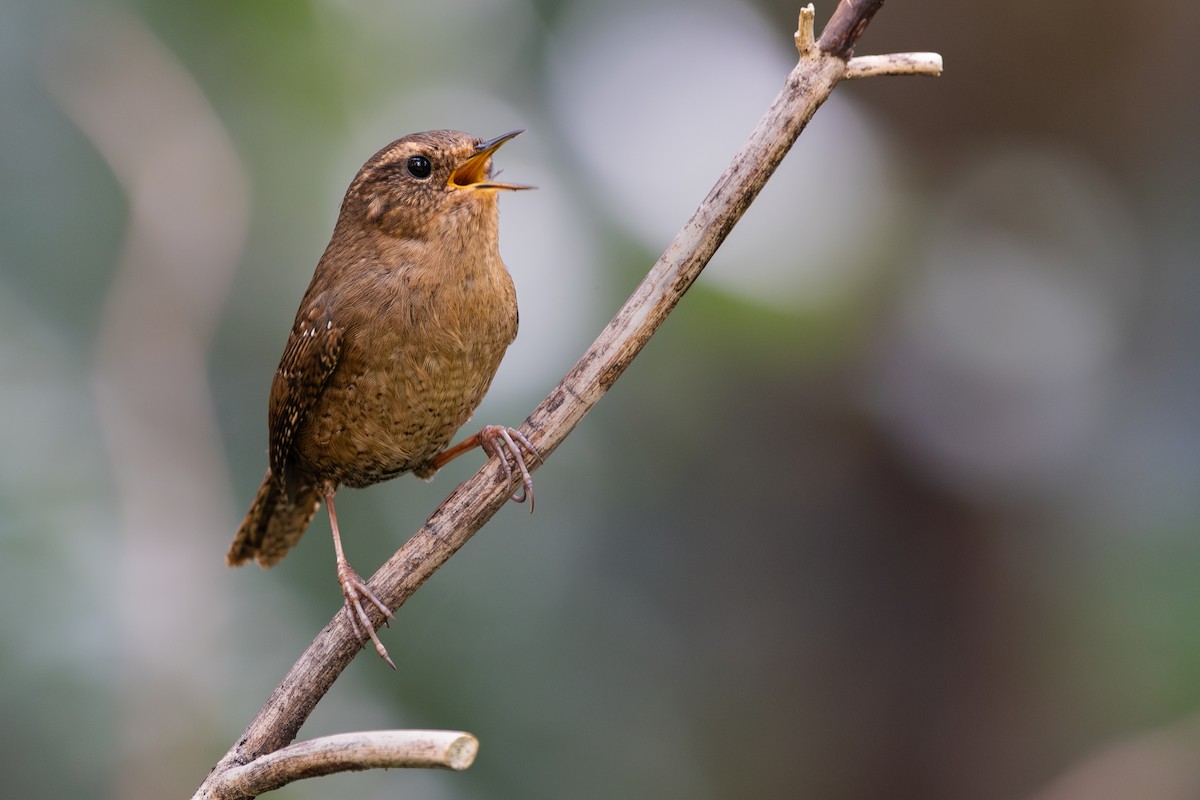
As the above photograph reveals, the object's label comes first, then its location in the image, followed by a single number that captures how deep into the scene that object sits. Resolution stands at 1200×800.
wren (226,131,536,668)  5.87
